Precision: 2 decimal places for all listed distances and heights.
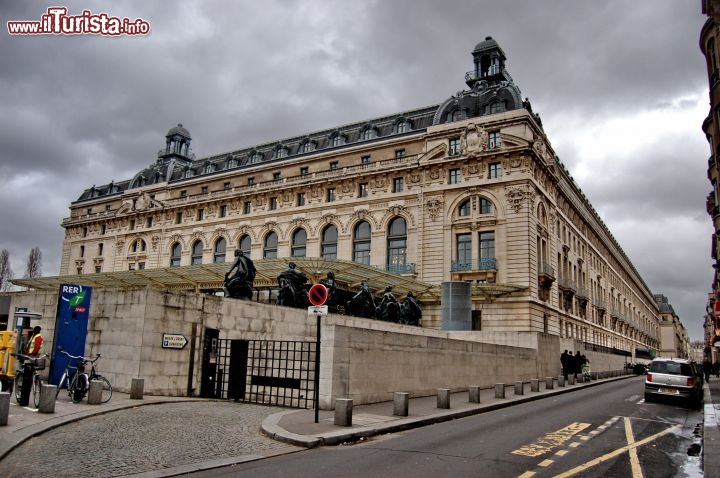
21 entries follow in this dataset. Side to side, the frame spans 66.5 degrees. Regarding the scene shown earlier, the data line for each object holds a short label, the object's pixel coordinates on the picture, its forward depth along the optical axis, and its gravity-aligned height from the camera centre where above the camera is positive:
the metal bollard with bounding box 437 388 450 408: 16.34 -1.89
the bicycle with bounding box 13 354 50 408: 12.80 -1.48
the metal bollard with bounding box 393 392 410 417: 14.25 -1.87
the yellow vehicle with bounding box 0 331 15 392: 12.53 -0.97
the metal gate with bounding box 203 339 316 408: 16.33 -1.44
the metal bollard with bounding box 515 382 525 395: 22.33 -2.07
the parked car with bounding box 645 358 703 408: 20.20 -1.45
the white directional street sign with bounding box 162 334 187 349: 16.97 -0.55
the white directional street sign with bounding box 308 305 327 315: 12.52 +0.44
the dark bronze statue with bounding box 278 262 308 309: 26.11 +1.85
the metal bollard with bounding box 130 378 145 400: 14.92 -1.78
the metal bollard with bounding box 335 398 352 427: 12.22 -1.84
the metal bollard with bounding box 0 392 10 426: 10.04 -1.64
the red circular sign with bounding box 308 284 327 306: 12.55 +0.79
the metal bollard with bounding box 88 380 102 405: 13.61 -1.79
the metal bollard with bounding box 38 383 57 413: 11.82 -1.73
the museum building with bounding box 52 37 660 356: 47.16 +12.19
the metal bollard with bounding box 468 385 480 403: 18.28 -1.94
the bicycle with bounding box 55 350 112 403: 13.79 -1.61
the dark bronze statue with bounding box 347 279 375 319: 31.80 +1.53
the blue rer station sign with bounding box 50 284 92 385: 15.77 -0.17
